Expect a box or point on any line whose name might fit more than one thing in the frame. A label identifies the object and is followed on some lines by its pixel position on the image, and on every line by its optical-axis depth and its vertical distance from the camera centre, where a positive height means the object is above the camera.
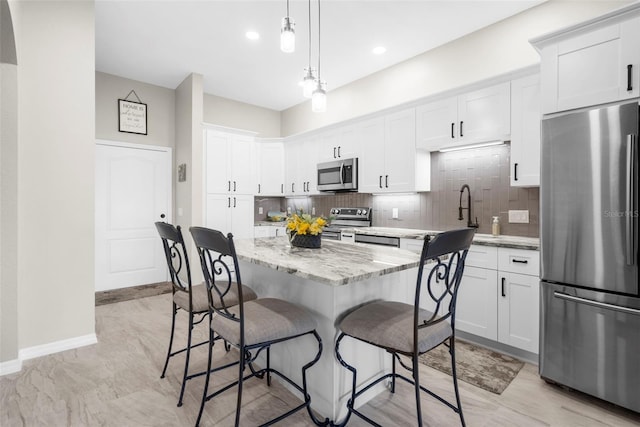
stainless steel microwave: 4.26 +0.54
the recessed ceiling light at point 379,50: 3.67 +1.94
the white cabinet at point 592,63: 1.86 +0.95
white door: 4.45 +0.04
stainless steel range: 4.33 -0.09
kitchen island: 1.54 -0.47
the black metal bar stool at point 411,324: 1.31 -0.52
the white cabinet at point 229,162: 4.70 +0.81
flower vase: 2.14 -0.18
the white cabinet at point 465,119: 2.85 +0.94
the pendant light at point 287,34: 1.93 +1.11
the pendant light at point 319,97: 2.28 +0.85
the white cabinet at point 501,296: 2.41 -0.68
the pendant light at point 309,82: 2.25 +0.94
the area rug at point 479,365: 2.17 -1.15
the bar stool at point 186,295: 1.88 -0.53
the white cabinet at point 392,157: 3.61 +0.69
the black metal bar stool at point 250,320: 1.43 -0.53
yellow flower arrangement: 2.10 -0.08
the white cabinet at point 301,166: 4.98 +0.78
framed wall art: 4.51 +1.42
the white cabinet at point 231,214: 4.72 +0.00
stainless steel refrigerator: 1.79 -0.24
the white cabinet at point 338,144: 4.31 +1.00
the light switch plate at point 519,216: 2.92 -0.02
